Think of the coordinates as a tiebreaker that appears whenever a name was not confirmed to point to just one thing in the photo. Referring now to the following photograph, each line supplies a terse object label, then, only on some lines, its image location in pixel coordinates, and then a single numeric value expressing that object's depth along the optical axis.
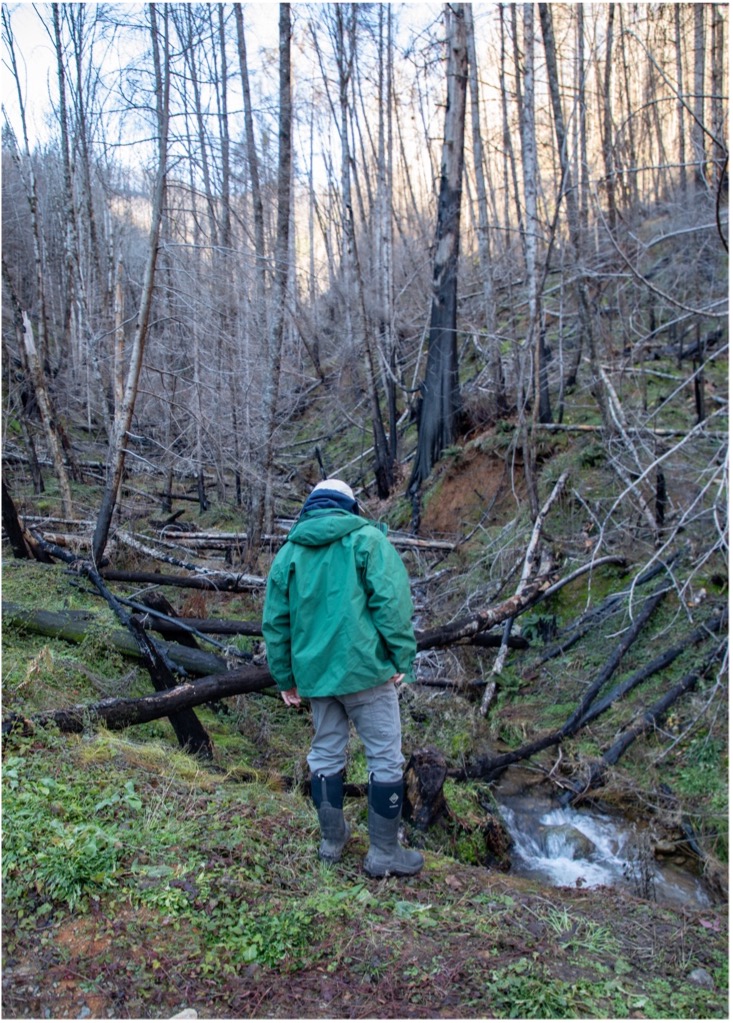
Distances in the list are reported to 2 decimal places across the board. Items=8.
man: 3.73
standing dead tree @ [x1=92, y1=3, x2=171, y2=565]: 7.81
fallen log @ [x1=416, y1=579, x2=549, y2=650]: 7.03
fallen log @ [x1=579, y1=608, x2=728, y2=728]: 6.96
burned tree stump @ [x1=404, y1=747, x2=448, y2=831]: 4.93
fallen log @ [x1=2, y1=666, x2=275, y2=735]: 4.48
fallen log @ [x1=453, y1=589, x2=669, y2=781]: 6.42
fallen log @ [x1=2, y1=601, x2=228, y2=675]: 6.50
